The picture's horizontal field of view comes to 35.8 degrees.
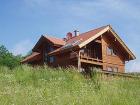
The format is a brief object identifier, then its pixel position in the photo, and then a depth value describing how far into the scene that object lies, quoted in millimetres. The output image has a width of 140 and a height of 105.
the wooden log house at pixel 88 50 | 21309
